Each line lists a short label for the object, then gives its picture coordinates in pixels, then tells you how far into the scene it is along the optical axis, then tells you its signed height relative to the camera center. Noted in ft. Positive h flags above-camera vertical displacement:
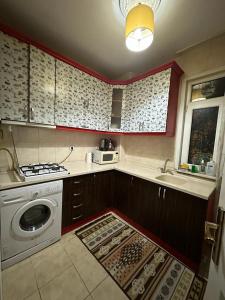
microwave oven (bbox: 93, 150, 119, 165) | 7.54 -0.99
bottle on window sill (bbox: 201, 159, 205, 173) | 5.87 -0.92
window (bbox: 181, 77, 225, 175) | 5.54 +1.14
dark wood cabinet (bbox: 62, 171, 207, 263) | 4.44 -2.74
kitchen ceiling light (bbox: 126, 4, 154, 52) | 3.38 +3.16
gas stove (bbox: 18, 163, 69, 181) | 4.49 -1.30
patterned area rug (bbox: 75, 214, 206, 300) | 3.84 -4.26
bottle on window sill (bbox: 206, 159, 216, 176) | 5.48 -0.93
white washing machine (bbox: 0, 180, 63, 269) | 4.07 -2.94
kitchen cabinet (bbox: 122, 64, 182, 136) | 5.99 +2.06
